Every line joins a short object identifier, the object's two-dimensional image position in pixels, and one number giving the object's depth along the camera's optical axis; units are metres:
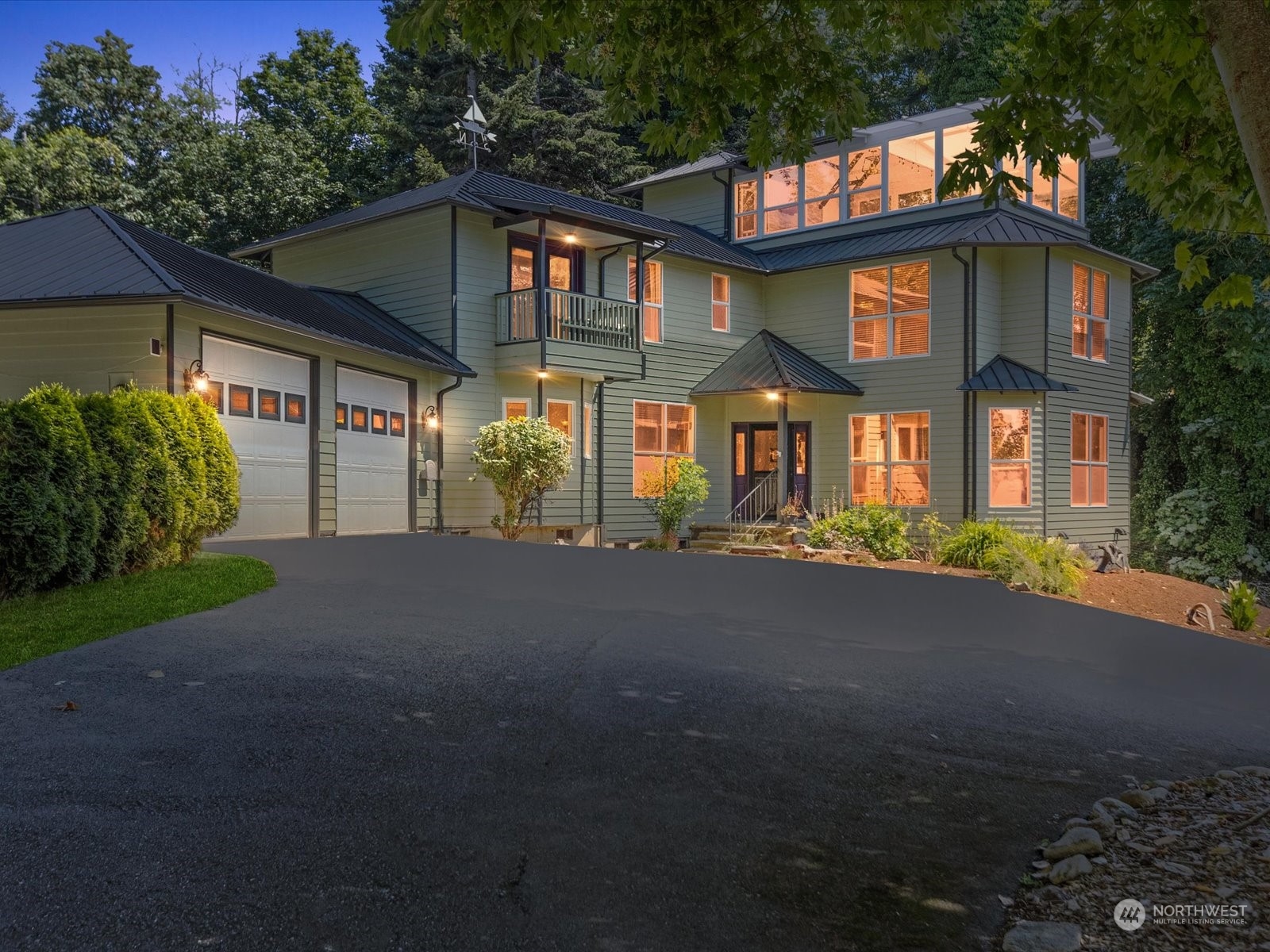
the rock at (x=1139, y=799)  4.96
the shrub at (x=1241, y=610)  13.85
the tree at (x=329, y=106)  34.53
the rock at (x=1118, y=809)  4.76
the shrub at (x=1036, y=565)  14.38
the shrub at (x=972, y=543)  16.08
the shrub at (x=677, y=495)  20.36
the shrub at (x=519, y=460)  17.75
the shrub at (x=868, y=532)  17.17
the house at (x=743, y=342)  18.08
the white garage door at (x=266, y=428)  14.07
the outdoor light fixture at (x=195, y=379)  13.31
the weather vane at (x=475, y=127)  22.84
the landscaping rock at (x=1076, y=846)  4.28
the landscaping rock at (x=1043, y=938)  3.51
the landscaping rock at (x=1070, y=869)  4.04
